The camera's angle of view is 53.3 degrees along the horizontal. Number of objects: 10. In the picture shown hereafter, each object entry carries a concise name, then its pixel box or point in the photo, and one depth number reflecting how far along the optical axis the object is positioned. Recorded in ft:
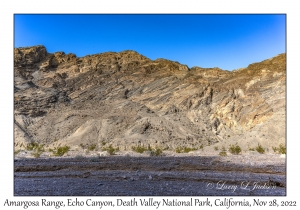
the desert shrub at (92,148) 132.57
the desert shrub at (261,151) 109.07
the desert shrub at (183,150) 124.29
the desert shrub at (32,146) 142.50
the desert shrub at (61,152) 101.84
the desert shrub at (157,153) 102.22
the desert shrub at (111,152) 106.79
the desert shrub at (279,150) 104.28
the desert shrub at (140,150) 116.58
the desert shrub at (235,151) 105.40
